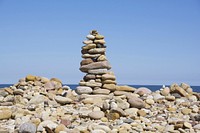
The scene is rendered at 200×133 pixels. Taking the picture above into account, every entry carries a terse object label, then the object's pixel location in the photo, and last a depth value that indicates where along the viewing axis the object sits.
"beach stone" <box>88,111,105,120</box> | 9.70
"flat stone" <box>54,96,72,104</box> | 11.41
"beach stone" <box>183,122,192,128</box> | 9.01
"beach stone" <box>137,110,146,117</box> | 10.32
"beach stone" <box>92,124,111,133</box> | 8.62
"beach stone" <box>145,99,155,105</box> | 11.69
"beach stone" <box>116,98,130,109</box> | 10.52
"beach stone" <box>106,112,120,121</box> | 9.80
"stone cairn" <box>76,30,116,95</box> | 12.64
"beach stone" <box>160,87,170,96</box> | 13.13
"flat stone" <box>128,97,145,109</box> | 10.81
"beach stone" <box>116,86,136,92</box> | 12.80
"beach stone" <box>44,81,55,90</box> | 13.66
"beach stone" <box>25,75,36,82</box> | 14.01
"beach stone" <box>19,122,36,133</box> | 8.47
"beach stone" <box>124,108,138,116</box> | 10.21
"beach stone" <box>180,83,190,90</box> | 14.09
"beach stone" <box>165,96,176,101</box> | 12.40
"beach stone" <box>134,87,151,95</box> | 13.02
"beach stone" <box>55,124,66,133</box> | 8.61
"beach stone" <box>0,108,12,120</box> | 9.80
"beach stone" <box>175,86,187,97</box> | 13.09
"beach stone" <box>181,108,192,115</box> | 10.66
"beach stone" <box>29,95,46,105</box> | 11.37
